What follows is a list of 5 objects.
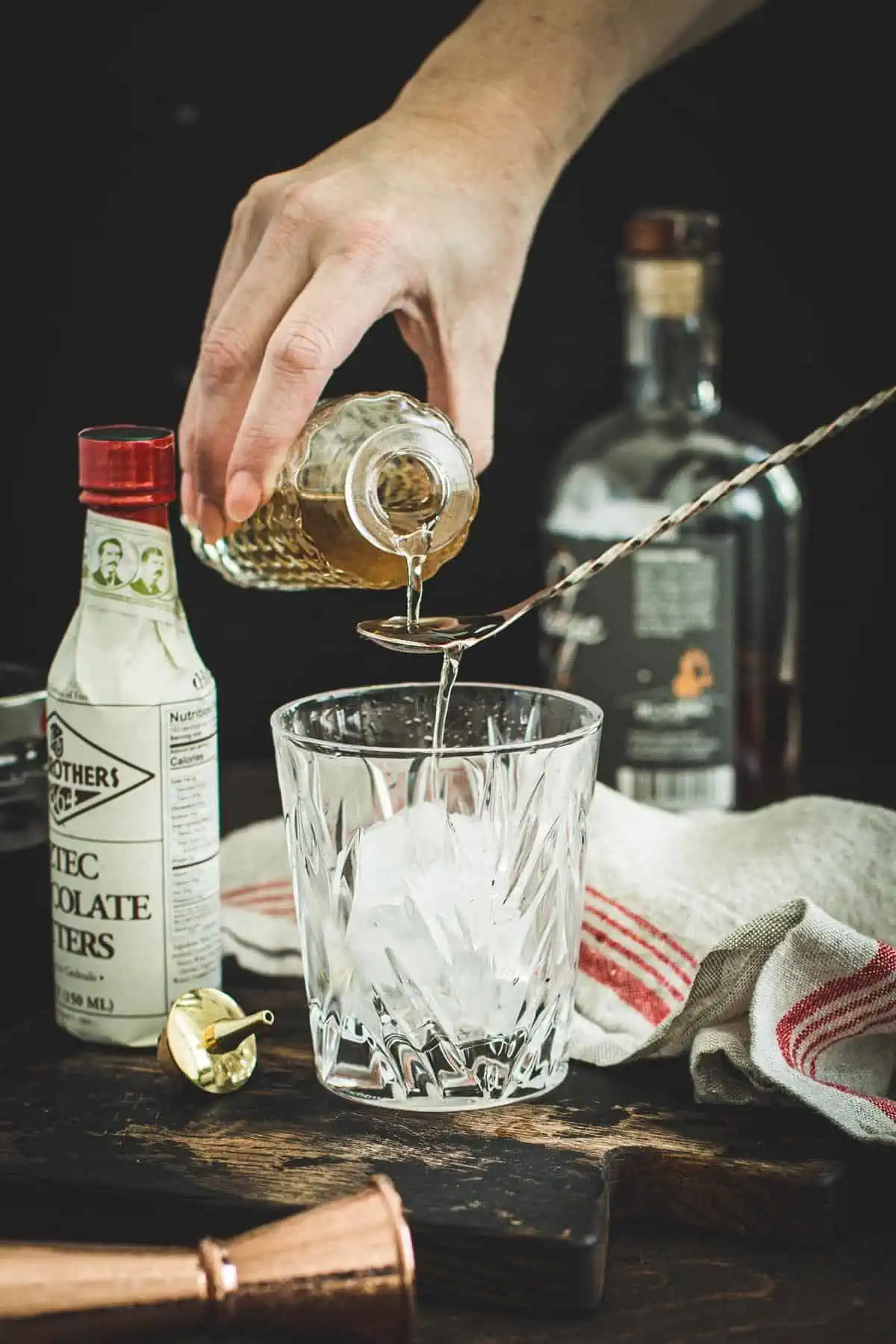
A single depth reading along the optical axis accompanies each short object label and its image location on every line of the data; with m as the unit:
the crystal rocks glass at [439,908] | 0.77
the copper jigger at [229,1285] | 0.57
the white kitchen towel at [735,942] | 0.76
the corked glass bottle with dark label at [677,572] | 1.29
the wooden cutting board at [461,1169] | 0.65
